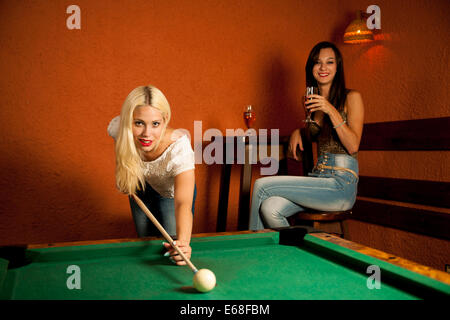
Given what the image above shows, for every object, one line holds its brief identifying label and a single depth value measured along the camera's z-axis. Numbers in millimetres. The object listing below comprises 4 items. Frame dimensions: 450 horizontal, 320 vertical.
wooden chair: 1973
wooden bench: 2248
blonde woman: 1539
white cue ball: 898
